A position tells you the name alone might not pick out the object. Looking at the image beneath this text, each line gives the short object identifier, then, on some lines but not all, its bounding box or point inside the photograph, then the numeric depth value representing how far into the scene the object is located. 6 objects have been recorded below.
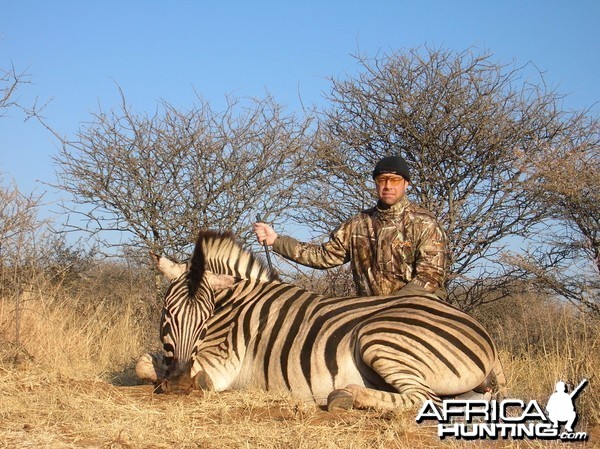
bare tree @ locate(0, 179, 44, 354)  8.05
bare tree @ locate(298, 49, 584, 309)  7.90
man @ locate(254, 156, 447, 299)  5.46
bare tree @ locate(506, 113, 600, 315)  6.86
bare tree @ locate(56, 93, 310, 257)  8.31
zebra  4.44
